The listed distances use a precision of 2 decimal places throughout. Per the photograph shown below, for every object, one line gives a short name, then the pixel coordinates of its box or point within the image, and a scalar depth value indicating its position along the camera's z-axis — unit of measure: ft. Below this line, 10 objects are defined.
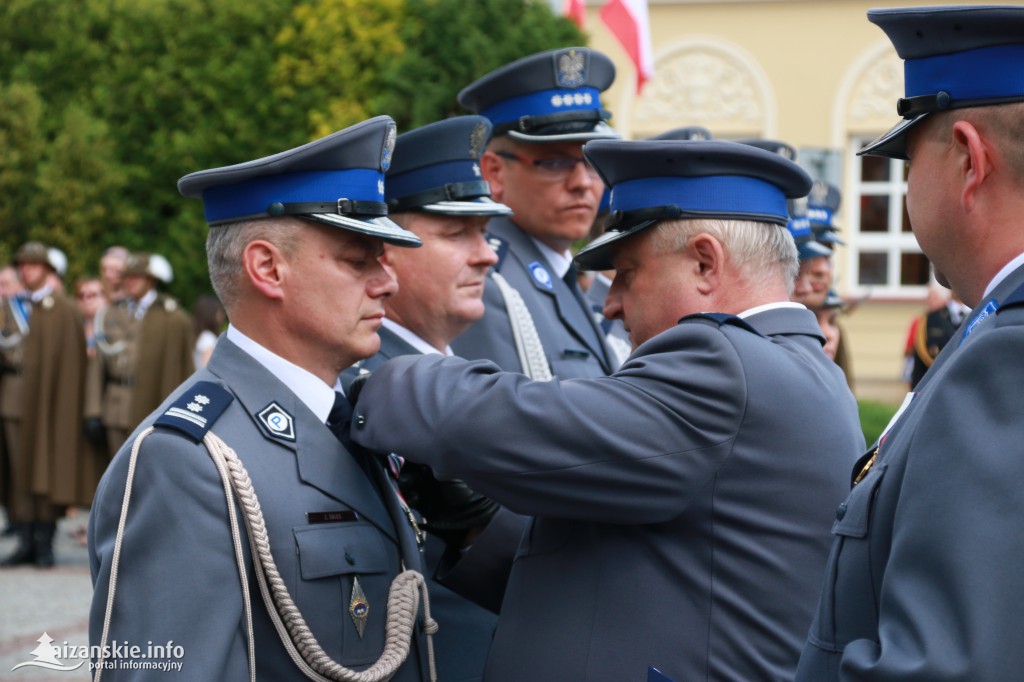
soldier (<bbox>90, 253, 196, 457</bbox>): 33.76
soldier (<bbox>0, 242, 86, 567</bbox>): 31.83
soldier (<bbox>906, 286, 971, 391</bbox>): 34.63
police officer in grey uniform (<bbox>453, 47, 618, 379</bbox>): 13.28
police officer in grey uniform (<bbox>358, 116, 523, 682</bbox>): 10.75
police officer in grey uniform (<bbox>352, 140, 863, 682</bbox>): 7.53
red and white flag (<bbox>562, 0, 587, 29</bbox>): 35.57
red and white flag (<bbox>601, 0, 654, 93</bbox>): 32.24
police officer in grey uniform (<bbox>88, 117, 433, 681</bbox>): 7.16
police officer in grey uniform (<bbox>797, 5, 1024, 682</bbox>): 5.16
